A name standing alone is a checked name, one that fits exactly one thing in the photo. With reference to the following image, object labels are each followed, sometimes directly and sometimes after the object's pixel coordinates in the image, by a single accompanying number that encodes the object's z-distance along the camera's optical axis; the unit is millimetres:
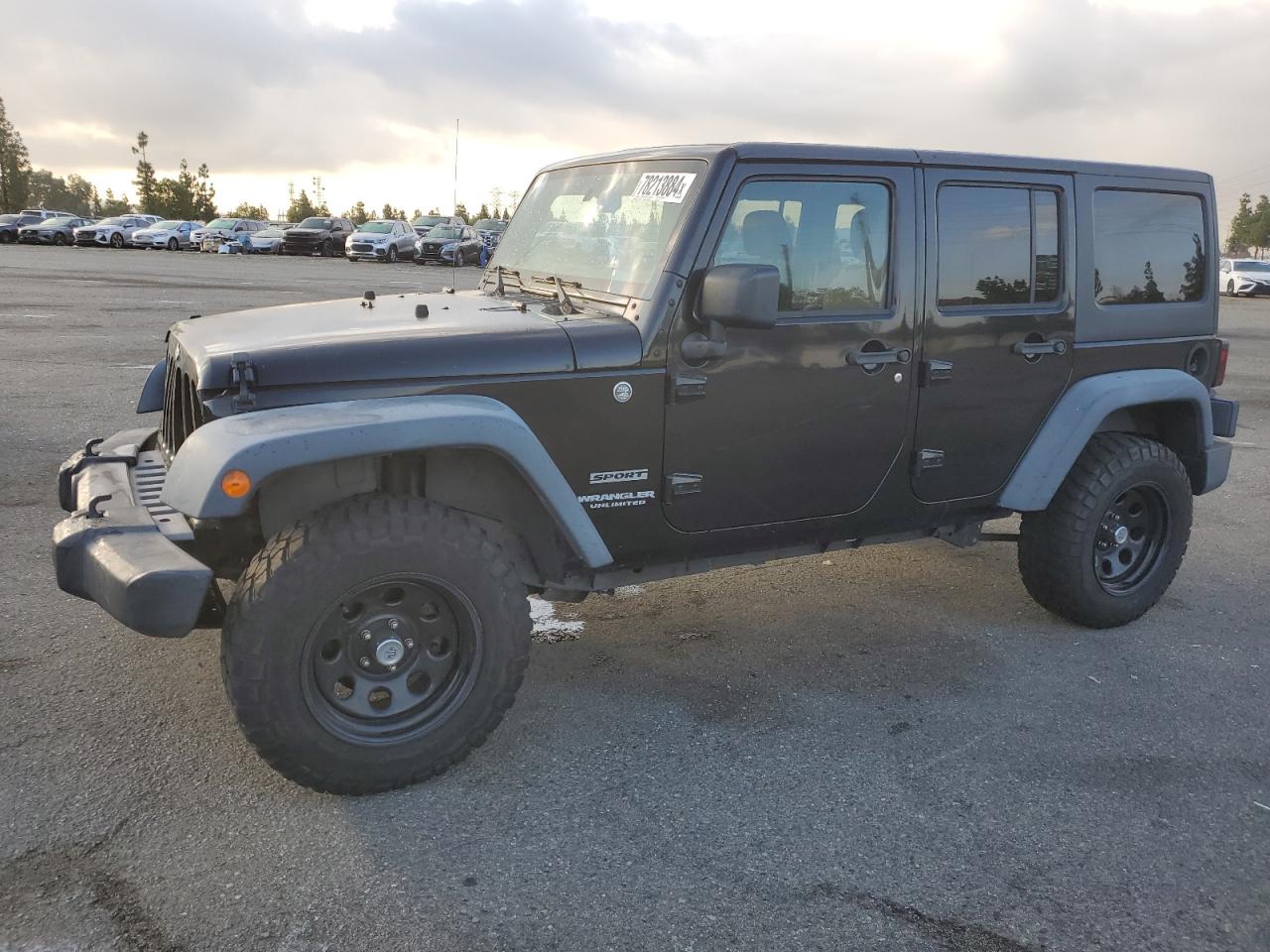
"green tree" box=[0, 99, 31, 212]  74312
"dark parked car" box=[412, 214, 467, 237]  39781
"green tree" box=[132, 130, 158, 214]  80000
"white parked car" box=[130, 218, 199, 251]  41406
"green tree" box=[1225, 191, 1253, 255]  110688
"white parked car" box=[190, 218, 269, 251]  41500
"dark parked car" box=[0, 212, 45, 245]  44188
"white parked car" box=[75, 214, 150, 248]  42312
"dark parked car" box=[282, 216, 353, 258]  38906
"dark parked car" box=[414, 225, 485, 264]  35250
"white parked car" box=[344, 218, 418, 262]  35188
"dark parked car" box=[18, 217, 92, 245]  43625
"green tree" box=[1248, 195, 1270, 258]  108938
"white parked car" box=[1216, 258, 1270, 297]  35156
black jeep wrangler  2949
